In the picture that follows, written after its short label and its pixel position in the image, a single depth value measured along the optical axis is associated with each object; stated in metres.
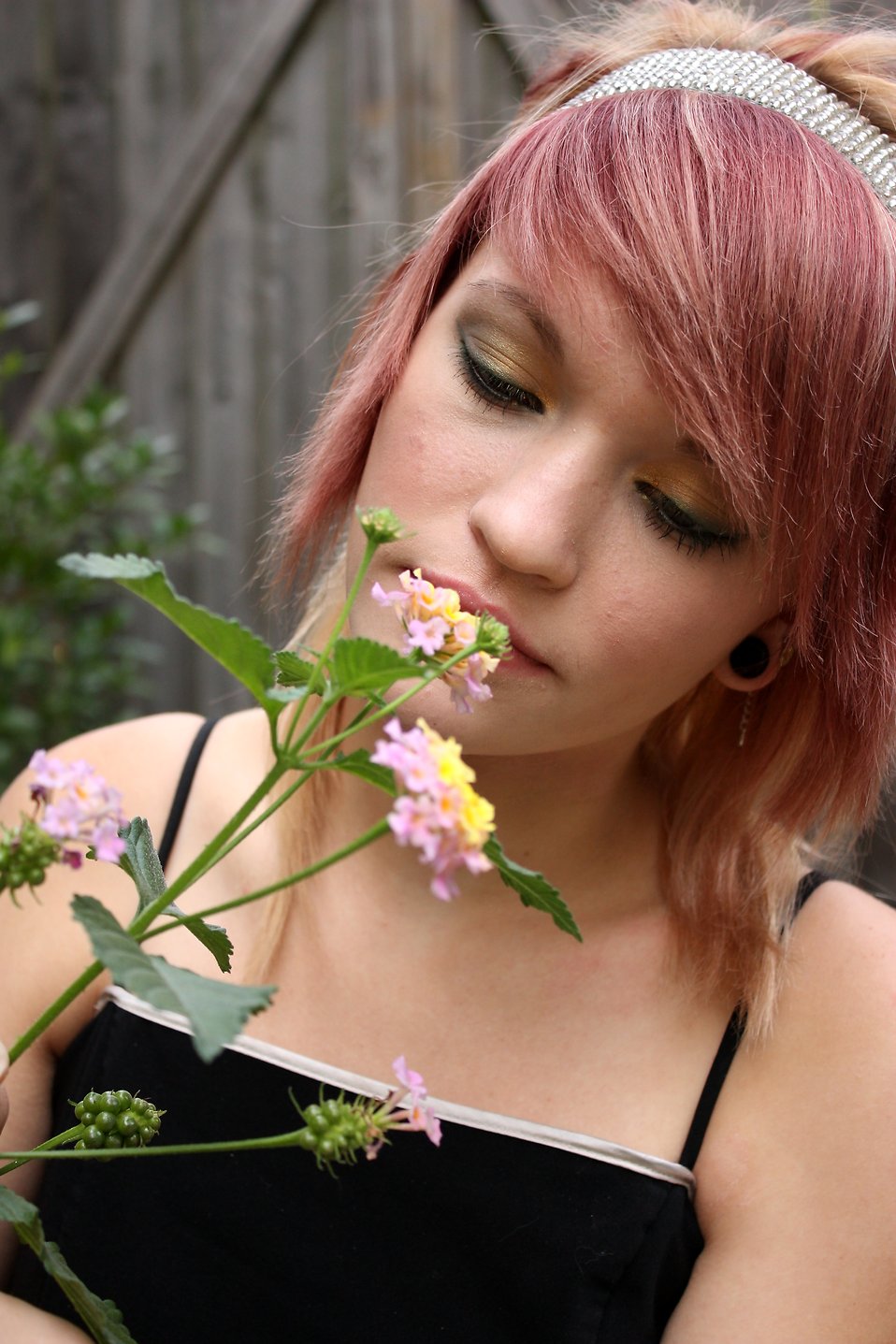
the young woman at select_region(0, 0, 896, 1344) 0.88
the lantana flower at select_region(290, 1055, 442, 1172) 0.50
